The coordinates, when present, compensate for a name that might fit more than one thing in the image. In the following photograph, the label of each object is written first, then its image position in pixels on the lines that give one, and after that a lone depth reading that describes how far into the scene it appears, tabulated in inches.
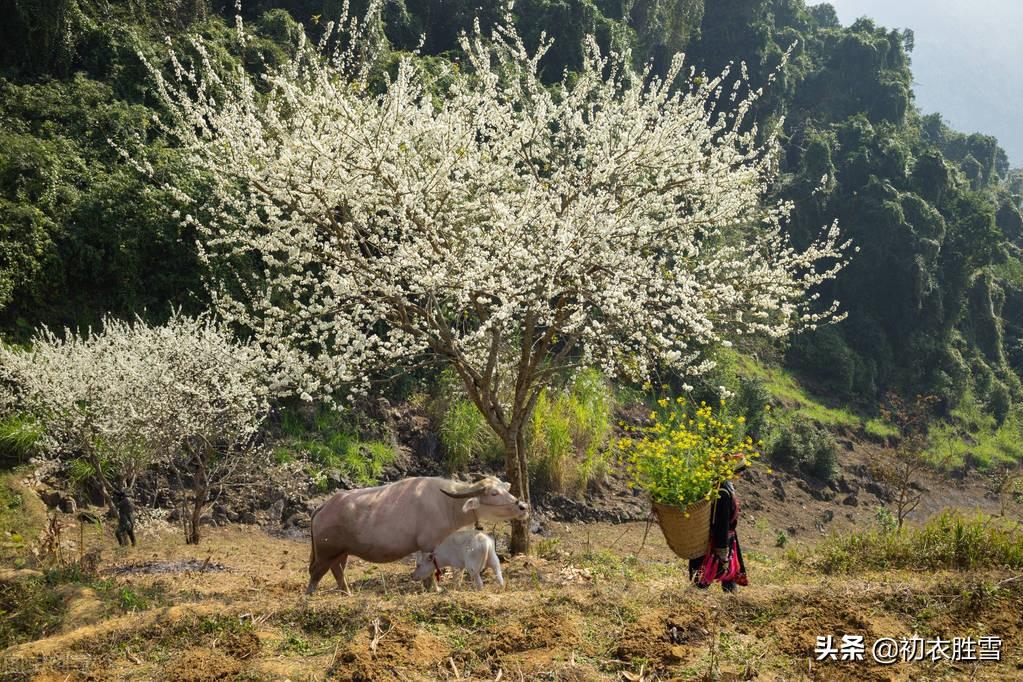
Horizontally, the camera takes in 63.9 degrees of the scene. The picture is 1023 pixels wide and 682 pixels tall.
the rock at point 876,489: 800.9
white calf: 287.6
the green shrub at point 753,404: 797.9
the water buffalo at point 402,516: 286.4
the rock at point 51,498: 427.8
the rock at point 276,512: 478.1
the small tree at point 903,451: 647.1
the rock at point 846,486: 780.6
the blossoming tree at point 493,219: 320.8
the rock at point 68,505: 430.3
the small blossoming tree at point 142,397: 371.2
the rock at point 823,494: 737.6
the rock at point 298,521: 473.1
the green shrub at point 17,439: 434.3
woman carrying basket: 277.9
